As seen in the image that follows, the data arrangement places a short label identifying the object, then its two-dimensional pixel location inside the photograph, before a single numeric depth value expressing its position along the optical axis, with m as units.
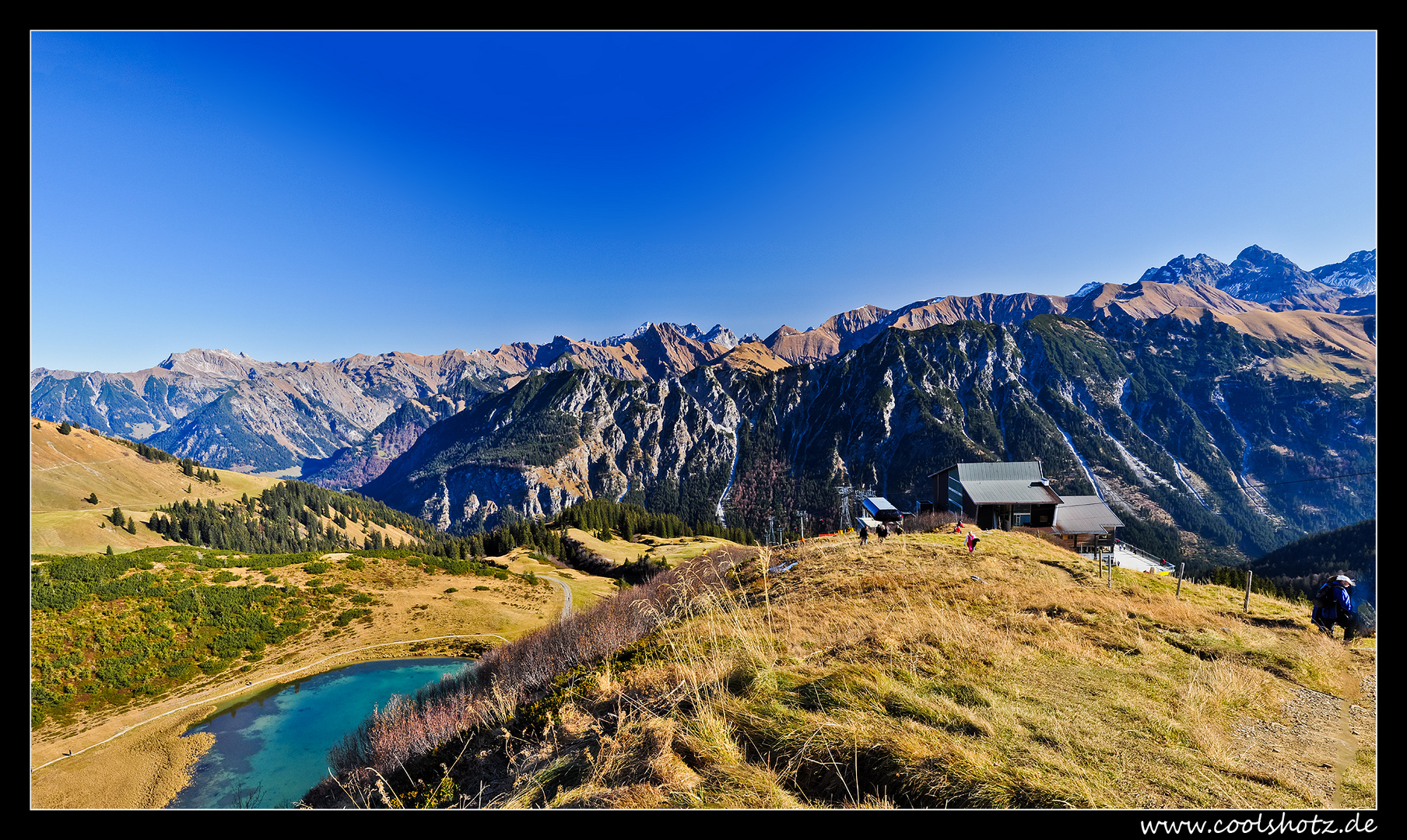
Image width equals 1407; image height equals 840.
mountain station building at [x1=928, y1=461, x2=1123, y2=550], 45.22
